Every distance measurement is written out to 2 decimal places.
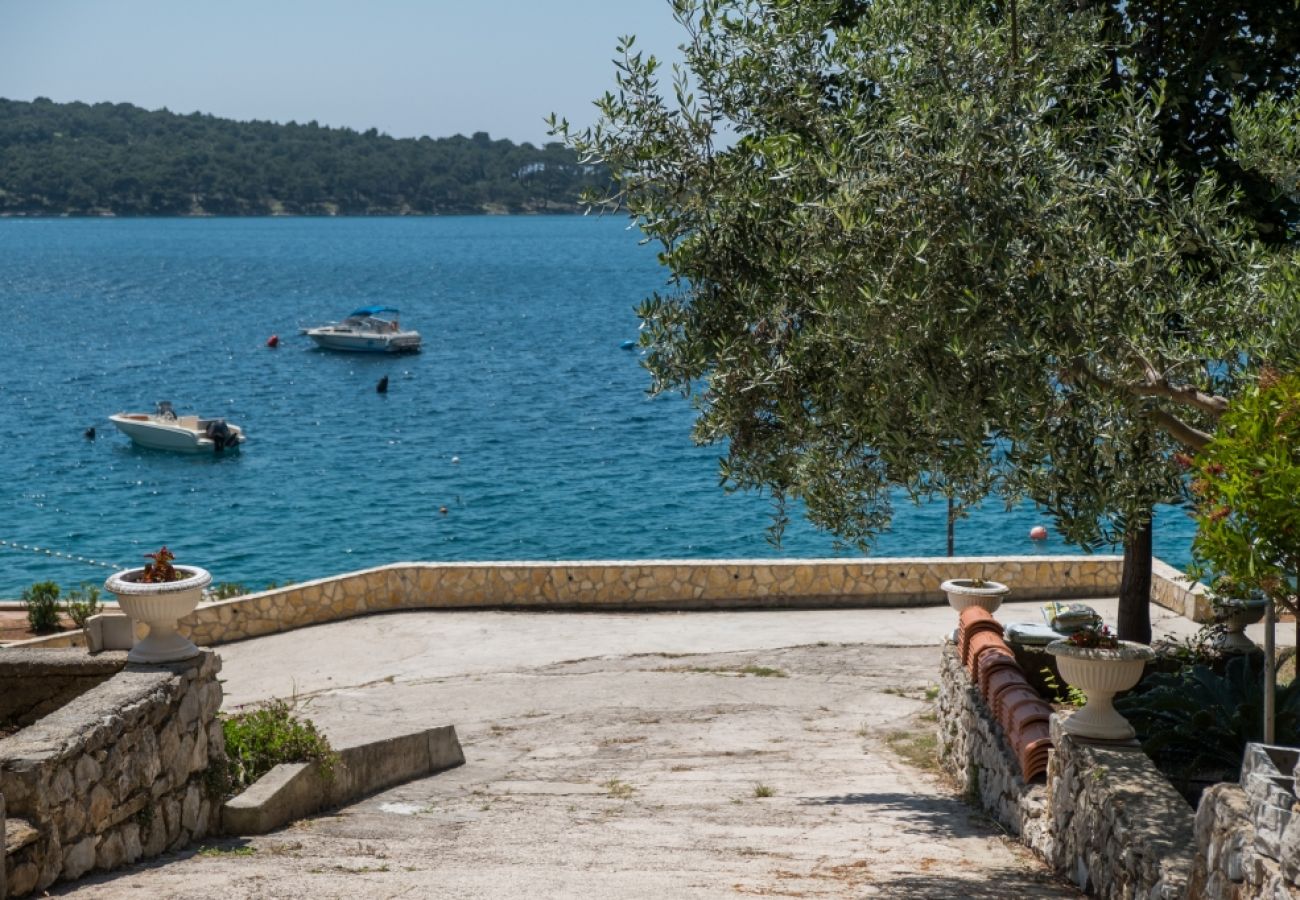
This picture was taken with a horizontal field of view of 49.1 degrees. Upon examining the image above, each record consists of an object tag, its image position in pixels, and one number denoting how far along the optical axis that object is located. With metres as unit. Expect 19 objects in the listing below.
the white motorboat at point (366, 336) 92.31
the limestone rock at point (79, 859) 8.50
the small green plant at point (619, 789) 12.33
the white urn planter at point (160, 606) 9.92
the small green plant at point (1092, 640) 9.59
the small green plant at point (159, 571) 10.23
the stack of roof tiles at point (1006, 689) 10.53
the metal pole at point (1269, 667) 8.41
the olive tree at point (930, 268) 8.17
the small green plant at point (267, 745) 11.23
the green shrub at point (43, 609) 21.73
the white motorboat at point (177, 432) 57.12
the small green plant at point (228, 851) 9.65
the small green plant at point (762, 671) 17.53
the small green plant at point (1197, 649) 13.84
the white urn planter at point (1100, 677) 9.12
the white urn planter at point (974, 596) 16.22
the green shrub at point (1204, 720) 10.91
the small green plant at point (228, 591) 23.27
